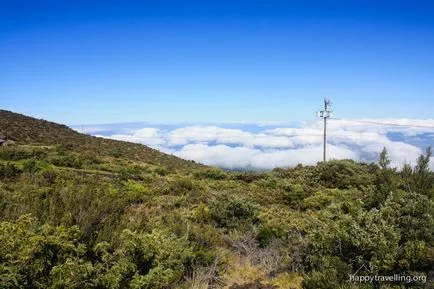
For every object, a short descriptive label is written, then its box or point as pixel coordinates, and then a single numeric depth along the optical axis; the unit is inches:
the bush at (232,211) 421.1
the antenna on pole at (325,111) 1610.7
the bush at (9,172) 580.5
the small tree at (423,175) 440.8
